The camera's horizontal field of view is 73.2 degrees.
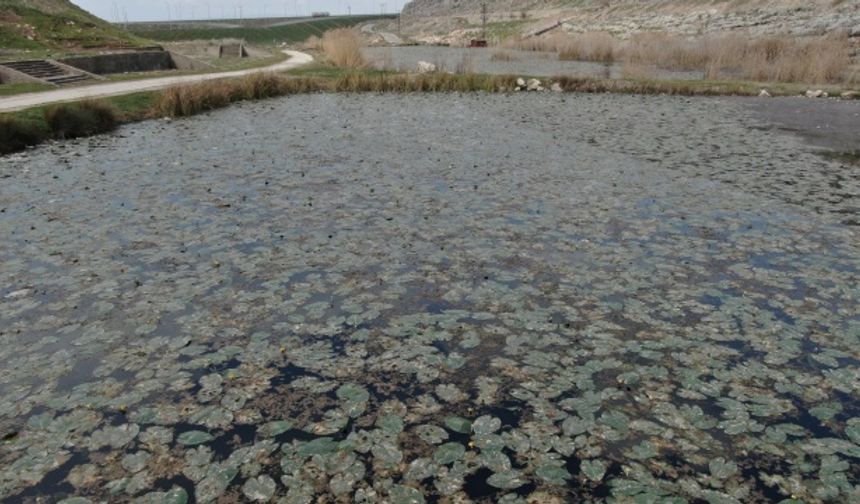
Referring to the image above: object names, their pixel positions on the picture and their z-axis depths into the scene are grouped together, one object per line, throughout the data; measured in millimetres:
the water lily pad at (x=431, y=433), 6941
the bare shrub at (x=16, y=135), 21234
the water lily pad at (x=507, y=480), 6246
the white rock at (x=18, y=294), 10141
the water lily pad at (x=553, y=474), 6297
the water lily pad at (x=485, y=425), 7074
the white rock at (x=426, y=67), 47238
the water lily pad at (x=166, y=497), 5928
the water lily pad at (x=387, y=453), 6590
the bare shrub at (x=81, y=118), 23828
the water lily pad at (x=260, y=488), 6020
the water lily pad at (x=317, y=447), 6676
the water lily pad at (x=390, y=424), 7074
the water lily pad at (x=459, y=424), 7105
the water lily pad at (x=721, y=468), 6359
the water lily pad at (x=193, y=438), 6816
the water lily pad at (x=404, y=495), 6016
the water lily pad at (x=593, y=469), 6344
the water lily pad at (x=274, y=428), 6996
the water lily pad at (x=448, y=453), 6609
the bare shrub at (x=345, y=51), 50406
